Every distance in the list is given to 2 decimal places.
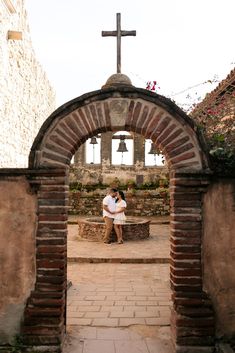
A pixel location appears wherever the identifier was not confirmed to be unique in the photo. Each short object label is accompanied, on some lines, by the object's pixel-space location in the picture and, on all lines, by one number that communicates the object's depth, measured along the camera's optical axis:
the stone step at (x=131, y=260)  8.30
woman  10.16
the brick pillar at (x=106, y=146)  17.19
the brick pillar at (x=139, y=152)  17.22
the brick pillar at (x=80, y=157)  17.66
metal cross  5.21
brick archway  3.96
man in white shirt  10.20
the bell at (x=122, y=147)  15.81
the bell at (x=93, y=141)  16.92
